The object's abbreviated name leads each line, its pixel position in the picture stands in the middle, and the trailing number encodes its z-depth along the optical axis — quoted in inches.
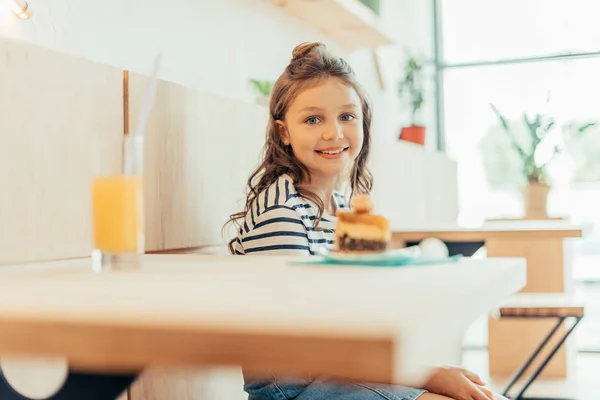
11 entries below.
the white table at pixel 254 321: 22.0
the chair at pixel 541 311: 106.8
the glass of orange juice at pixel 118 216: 41.3
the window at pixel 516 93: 211.8
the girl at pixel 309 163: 58.7
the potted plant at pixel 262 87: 98.6
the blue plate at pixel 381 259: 42.3
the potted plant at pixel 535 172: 170.4
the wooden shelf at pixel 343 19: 127.3
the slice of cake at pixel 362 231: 46.5
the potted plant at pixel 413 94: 183.5
